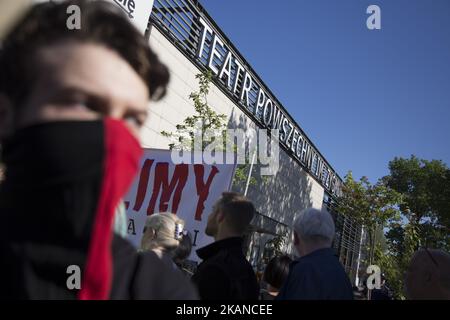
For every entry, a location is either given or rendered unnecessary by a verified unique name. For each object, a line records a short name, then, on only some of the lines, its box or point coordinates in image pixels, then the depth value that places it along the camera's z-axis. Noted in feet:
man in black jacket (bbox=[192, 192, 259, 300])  7.21
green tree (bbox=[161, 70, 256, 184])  25.88
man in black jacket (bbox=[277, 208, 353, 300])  7.59
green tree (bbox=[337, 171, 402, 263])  55.42
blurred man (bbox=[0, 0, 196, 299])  2.38
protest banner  11.43
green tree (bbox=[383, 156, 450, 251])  82.53
